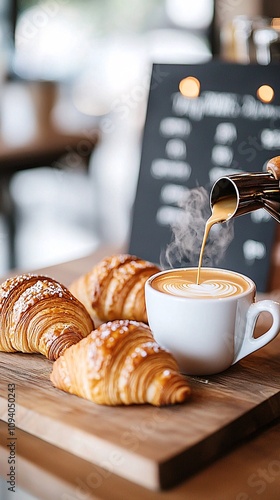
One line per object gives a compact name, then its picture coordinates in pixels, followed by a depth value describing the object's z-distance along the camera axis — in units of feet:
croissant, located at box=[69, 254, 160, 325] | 4.06
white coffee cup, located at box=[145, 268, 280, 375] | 3.27
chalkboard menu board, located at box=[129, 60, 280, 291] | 4.77
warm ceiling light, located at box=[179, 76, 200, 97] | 5.13
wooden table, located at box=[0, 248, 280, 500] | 2.68
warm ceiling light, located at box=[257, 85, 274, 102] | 4.78
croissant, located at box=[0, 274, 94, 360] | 3.51
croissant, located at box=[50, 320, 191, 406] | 3.01
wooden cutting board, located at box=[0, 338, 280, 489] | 2.71
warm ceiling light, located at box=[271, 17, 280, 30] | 4.78
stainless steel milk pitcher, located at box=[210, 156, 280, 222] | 3.39
